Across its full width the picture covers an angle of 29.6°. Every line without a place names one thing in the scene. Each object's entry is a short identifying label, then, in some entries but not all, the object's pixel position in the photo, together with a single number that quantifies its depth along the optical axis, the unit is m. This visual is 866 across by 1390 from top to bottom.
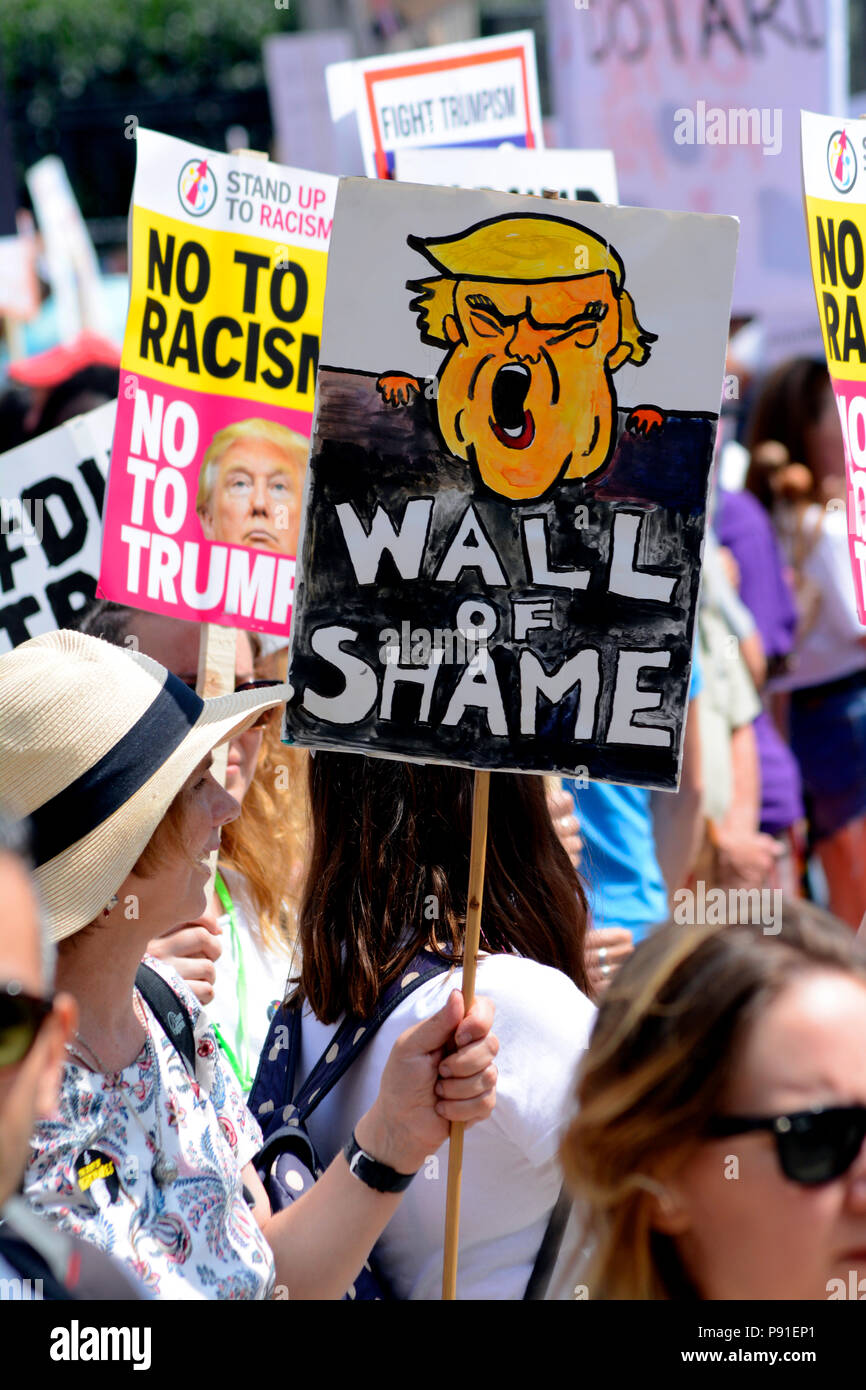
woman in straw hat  1.86
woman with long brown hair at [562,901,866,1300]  1.39
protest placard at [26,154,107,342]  7.94
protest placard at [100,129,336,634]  3.02
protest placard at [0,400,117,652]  3.32
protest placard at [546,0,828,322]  6.93
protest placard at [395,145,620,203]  3.68
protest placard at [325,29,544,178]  4.29
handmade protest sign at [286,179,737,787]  2.04
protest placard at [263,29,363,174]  8.52
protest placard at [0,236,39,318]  7.54
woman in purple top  5.39
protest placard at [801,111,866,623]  2.63
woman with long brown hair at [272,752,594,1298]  2.00
